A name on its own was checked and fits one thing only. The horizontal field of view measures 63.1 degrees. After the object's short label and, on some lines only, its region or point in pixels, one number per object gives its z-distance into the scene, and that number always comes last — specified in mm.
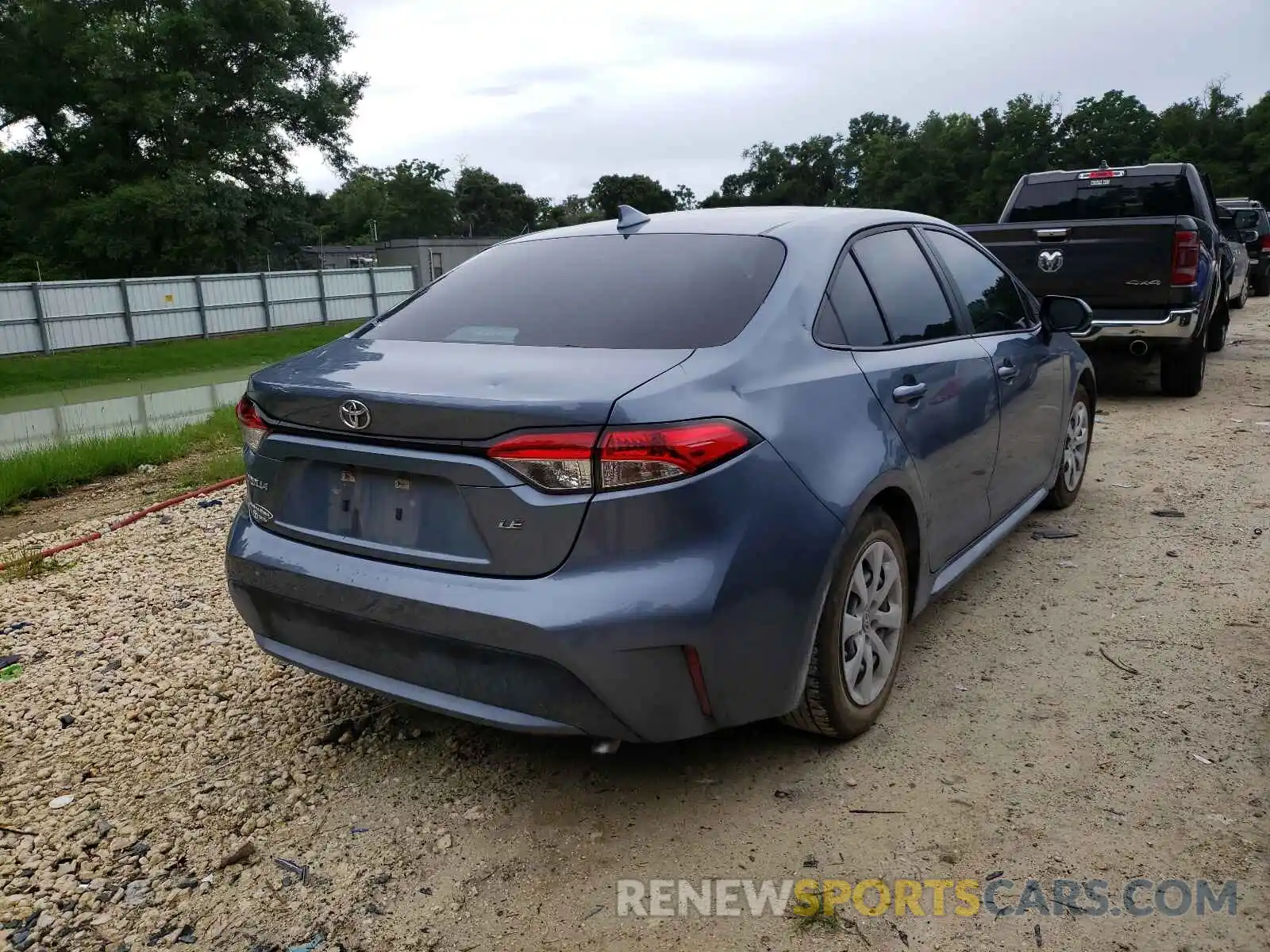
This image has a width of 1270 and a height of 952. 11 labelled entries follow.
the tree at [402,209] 88938
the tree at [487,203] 100000
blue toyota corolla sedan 2527
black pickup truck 8266
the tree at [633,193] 101750
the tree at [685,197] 108919
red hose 5637
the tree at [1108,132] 55781
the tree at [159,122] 37125
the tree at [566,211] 96875
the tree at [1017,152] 60406
